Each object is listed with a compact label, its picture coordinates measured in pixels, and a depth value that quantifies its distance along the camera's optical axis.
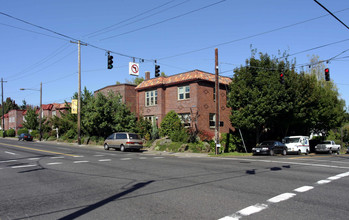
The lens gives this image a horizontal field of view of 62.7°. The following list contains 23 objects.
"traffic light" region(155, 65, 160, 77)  23.00
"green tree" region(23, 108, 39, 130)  60.91
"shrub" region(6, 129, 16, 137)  75.44
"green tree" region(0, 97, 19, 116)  114.68
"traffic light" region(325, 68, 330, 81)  19.03
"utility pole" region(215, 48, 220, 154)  23.28
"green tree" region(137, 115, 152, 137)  33.09
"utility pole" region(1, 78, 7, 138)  69.12
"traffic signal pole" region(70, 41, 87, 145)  35.44
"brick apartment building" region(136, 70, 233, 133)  31.05
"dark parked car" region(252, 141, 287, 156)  24.81
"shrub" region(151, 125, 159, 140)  31.75
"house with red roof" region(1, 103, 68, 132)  67.54
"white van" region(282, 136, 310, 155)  28.42
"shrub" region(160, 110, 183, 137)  30.53
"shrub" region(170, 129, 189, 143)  28.12
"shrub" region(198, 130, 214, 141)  29.27
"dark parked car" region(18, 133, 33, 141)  50.47
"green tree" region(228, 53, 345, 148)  26.22
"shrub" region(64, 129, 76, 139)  44.06
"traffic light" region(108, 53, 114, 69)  21.53
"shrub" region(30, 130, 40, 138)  58.09
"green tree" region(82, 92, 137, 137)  34.41
